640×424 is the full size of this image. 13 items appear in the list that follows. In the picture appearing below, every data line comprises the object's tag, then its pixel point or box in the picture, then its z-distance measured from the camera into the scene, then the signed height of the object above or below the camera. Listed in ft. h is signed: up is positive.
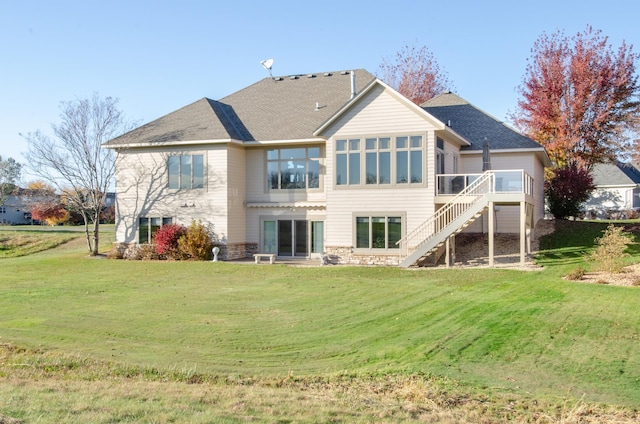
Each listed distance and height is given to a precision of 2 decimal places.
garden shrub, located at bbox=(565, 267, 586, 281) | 55.98 -5.41
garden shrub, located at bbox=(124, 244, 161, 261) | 84.79 -4.96
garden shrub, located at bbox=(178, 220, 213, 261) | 80.69 -3.51
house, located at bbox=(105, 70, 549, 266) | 73.61 +6.38
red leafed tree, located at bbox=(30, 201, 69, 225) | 180.86 +1.15
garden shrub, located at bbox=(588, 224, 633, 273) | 57.00 -3.57
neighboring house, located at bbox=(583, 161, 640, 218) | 170.09 +7.82
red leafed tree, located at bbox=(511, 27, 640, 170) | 103.71 +20.81
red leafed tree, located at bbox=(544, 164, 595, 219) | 97.19 +4.65
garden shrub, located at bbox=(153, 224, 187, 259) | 82.17 -2.99
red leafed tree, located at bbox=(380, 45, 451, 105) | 154.92 +36.21
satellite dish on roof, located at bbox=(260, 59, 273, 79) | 102.06 +26.93
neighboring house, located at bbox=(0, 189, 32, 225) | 237.86 +1.96
